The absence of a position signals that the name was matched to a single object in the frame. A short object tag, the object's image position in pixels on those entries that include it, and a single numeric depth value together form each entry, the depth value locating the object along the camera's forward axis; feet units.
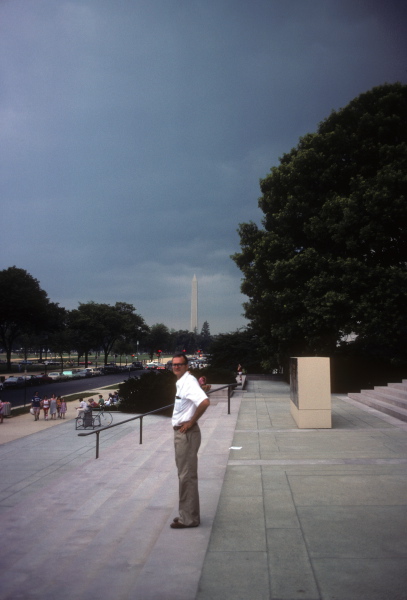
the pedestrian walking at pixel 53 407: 90.02
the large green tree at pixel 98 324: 278.46
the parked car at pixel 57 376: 193.97
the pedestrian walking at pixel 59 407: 92.36
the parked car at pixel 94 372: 229.33
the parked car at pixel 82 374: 218.63
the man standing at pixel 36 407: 87.51
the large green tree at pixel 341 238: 69.26
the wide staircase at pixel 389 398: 45.14
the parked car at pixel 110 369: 245.82
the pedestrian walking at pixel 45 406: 89.40
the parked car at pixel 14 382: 154.69
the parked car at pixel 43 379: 170.87
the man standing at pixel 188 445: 16.30
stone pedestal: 39.04
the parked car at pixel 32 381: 158.94
